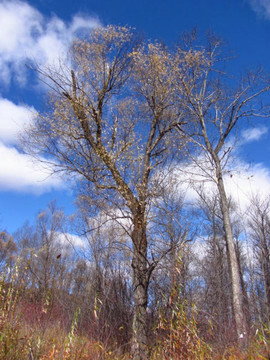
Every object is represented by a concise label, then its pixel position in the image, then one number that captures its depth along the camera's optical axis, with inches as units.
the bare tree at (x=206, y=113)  354.0
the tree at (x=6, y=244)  1065.5
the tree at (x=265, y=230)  750.5
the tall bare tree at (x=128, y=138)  283.4
